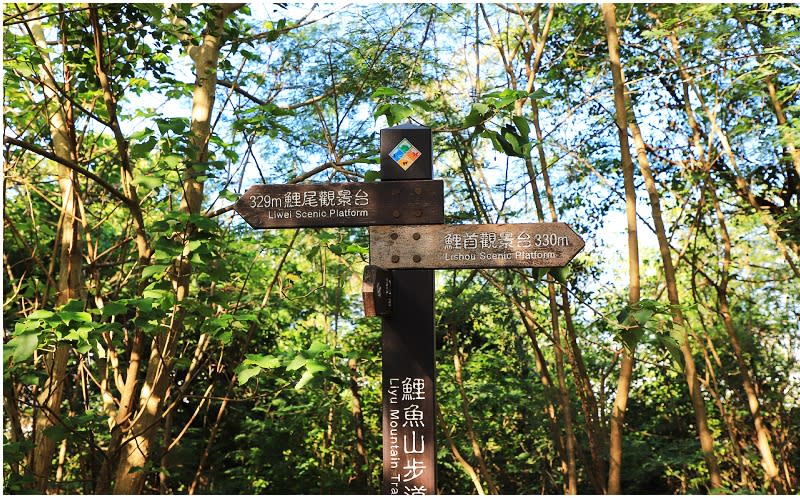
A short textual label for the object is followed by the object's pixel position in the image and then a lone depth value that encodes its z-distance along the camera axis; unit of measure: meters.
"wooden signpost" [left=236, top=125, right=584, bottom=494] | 1.95
